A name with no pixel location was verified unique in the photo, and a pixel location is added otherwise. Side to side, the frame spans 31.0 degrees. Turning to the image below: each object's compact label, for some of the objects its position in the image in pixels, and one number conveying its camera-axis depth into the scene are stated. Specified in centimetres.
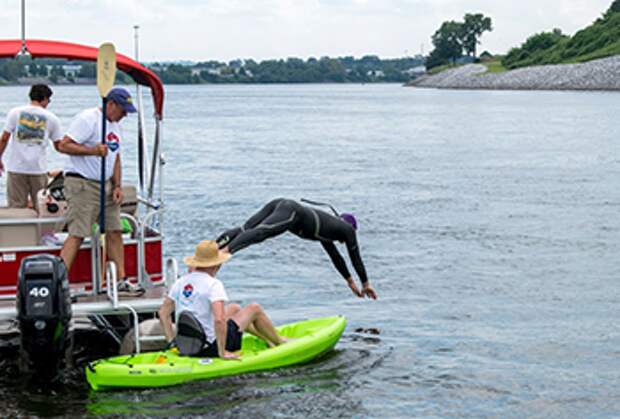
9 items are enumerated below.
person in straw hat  966
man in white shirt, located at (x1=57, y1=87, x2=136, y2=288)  990
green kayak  993
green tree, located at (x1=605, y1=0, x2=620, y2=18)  15538
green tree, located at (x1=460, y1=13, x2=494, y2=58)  19262
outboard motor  930
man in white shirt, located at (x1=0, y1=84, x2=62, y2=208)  1073
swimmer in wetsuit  1177
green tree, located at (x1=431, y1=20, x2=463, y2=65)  19378
